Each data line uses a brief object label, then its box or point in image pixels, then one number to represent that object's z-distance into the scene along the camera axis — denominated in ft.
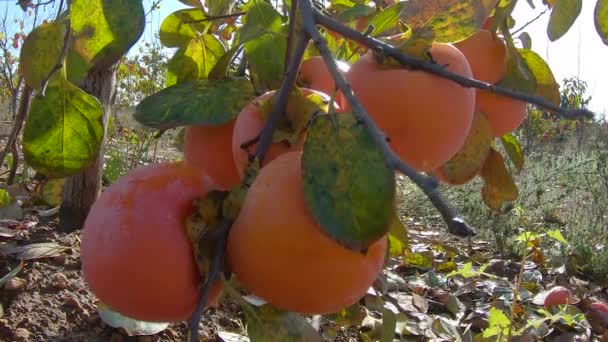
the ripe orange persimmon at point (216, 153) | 1.62
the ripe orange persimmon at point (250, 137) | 1.39
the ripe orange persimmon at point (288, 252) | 1.14
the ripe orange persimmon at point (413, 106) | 1.35
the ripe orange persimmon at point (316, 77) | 1.68
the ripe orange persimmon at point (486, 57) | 1.84
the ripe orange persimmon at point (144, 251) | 1.24
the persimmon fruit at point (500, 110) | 1.84
